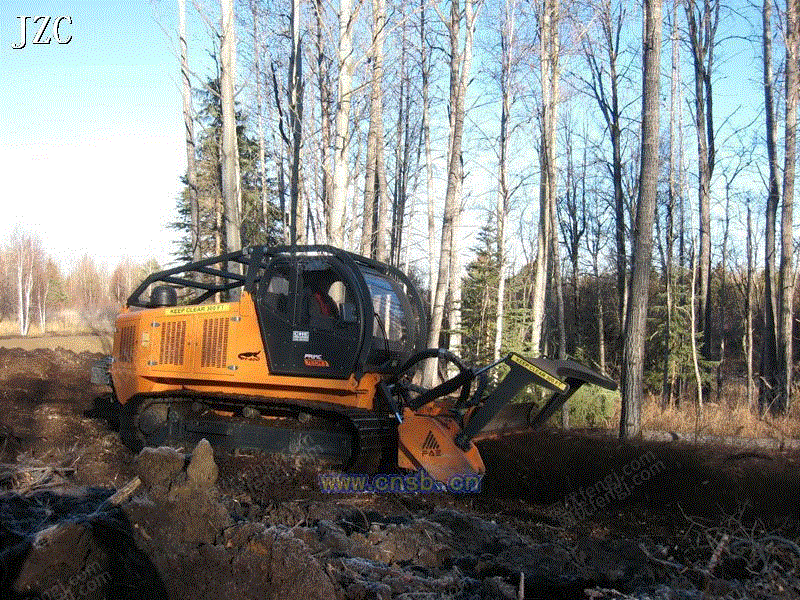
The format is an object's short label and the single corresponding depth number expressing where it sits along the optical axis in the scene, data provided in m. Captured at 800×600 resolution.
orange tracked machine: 7.59
